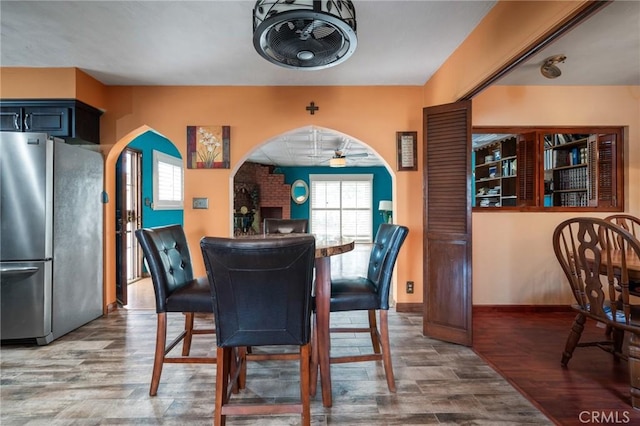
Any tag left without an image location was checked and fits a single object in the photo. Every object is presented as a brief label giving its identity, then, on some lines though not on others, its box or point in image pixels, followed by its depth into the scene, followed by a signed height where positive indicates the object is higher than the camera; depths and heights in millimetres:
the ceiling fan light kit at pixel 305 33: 1308 +823
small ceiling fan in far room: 6164 +1056
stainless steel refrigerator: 2572 -205
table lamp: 8537 +105
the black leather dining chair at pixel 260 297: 1303 -378
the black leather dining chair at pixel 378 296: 1904 -517
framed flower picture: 3391 +729
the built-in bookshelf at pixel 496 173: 4117 +577
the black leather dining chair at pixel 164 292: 1854 -486
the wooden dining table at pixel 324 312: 1772 -580
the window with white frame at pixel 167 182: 5312 +571
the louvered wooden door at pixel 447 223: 2590 -86
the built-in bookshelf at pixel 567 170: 3537 +508
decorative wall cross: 3389 +1140
